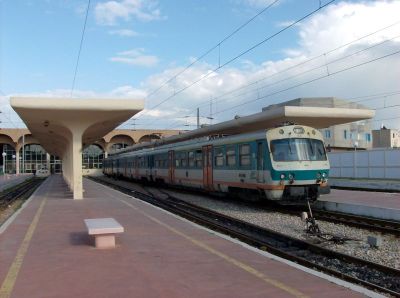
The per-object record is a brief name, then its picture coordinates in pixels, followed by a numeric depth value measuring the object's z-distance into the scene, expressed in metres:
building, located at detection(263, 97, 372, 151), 72.06
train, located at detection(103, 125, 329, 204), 16.25
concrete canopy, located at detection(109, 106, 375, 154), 22.09
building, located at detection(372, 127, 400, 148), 83.25
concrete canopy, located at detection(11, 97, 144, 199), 19.38
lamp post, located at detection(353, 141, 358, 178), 32.69
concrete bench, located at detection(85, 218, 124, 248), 8.80
